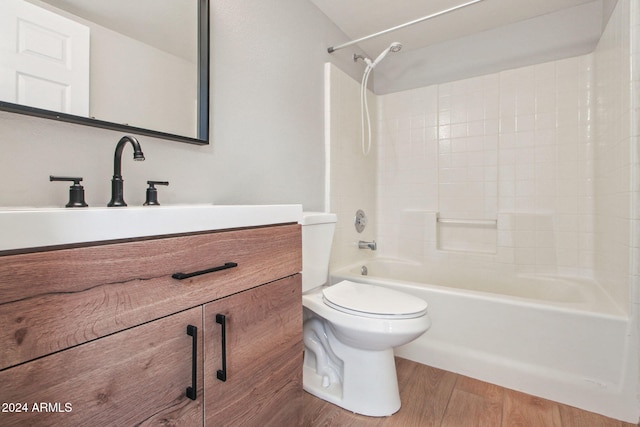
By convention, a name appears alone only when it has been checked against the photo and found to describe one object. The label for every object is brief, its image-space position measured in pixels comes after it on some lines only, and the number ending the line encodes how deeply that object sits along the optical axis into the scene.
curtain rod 1.54
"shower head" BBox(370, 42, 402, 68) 1.78
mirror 0.78
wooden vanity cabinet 0.46
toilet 1.18
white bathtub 1.28
